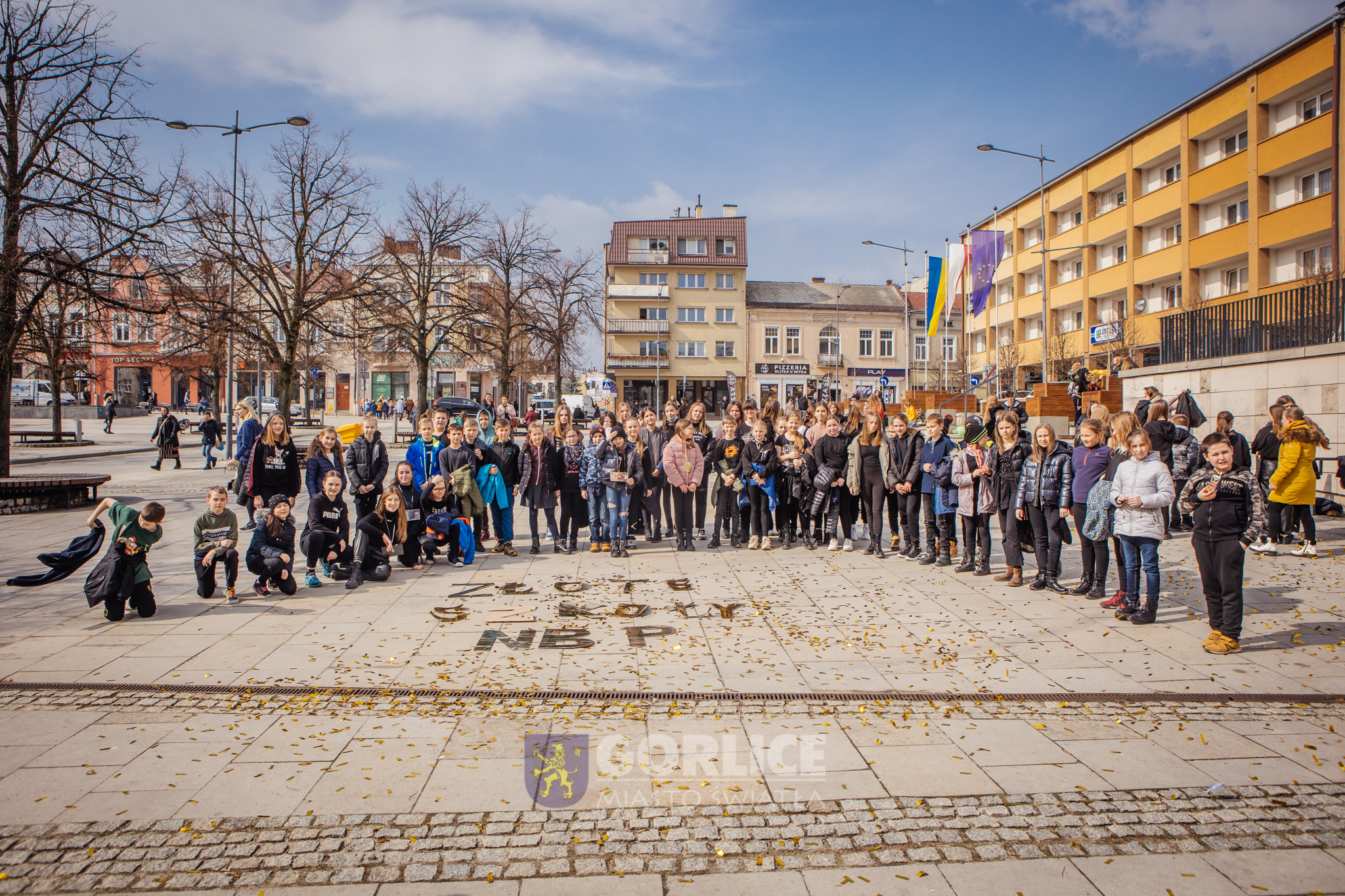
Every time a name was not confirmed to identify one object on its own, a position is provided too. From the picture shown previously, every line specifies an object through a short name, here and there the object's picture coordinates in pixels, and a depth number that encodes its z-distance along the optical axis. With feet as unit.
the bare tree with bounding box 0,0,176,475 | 45.16
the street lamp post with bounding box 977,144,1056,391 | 100.32
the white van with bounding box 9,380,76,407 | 164.15
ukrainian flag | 107.55
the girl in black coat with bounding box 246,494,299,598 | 26.94
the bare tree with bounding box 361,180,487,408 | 98.43
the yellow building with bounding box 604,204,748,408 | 216.95
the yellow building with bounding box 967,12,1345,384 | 96.27
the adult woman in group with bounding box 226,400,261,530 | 37.52
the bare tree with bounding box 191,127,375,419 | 75.46
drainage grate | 17.87
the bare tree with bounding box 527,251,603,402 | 118.93
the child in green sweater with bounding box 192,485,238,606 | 26.53
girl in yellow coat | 31.81
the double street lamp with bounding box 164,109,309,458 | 67.82
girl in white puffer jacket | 23.18
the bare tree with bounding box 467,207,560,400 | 112.06
